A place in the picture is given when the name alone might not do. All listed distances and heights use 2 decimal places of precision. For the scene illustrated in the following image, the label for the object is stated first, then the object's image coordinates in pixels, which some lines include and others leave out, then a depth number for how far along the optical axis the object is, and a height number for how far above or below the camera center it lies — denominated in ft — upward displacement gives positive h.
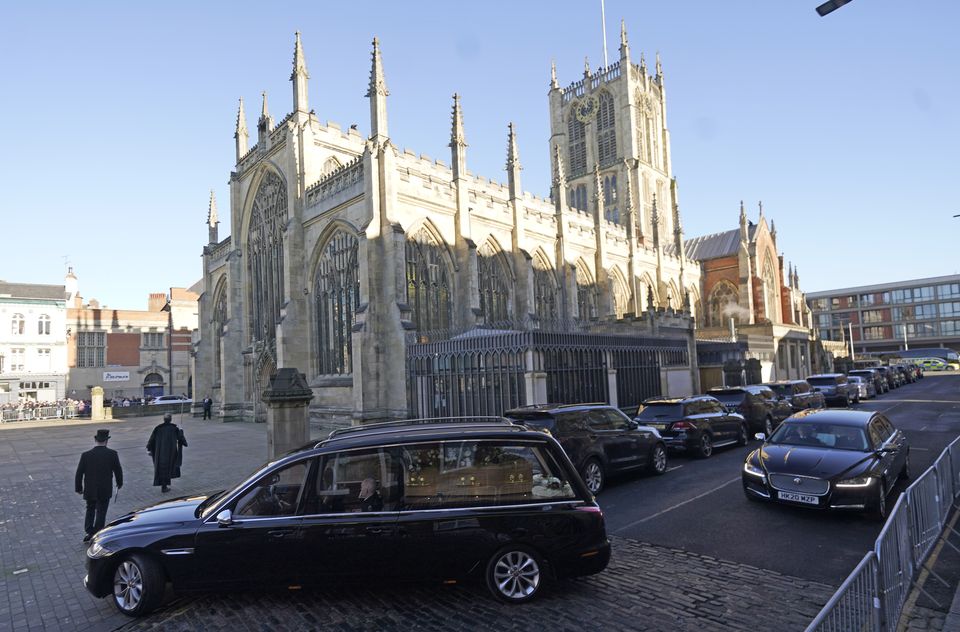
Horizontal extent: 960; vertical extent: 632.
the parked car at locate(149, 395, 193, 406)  130.63 -6.82
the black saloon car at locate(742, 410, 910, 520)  23.89 -5.31
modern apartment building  268.82 +18.67
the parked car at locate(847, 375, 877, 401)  87.32 -6.10
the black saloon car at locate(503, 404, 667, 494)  30.92 -4.84
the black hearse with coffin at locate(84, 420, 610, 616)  16.49 -4.99
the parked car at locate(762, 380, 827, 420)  61.26 -4.95
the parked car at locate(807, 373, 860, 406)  76.48 -5.28
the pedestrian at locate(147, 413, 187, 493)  35.55 -5.18
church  59.67 +12.91
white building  134.06 +9.17
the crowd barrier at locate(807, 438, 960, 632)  10.97 -5.55
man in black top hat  25.13 -4.99
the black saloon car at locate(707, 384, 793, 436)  51.24 -4.93
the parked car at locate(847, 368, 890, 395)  102.06 -5.72
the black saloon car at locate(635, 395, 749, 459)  40.91 -5.28
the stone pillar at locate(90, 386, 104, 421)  105.09 -5.73
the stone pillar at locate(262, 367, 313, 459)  35.58 -2.79
